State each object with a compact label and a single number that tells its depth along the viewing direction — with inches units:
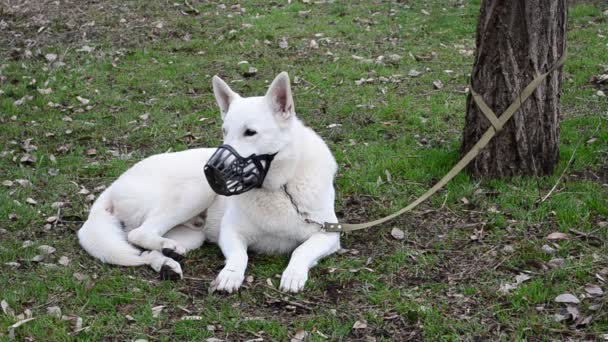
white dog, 168.9
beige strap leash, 201.8
